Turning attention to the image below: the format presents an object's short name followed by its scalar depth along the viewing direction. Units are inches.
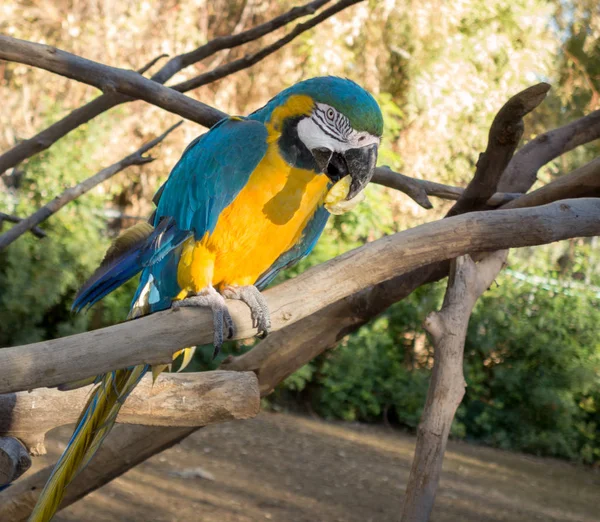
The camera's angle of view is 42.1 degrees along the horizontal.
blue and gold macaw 61.0
